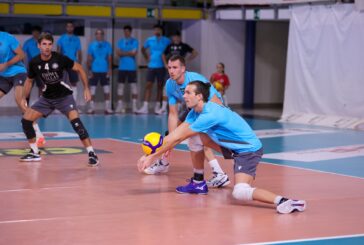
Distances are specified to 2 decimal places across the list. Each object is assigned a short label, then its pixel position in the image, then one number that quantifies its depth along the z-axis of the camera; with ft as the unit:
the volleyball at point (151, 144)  31.22
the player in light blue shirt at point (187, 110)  31.25
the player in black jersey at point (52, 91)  37.93
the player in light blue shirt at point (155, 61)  73.97
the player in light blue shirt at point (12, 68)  44.60
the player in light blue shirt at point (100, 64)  73.10
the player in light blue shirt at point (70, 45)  71.10
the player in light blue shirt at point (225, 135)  27.66
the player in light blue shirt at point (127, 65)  73.92
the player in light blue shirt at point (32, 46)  70.67
